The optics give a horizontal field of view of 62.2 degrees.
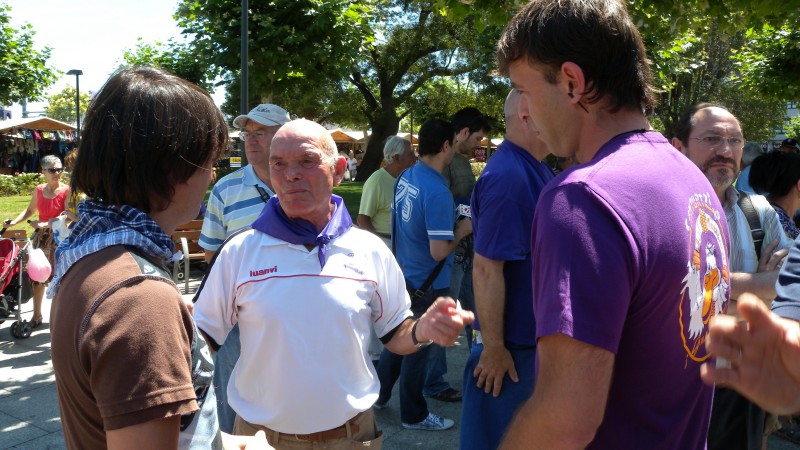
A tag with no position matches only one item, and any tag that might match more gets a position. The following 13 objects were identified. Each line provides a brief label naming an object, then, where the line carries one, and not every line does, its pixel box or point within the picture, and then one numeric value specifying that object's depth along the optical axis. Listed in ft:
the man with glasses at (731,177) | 10.44
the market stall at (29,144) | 97.55
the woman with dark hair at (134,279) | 3.93
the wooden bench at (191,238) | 30.68
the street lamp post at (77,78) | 60.34
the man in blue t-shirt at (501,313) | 8.50
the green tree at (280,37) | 22.44
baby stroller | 22.15
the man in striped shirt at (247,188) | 13.28
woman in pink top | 25.27
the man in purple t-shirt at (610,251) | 4.32
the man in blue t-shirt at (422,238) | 14.94
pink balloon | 21.09
